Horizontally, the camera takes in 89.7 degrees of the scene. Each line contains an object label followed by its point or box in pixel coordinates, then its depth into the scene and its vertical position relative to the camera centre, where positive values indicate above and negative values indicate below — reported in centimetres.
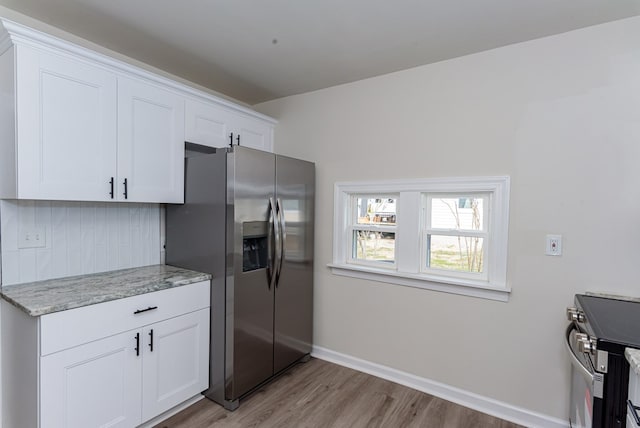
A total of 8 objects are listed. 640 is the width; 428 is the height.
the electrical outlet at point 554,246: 199 -21
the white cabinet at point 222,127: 245 +65
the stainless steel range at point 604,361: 117 -56
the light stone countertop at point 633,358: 104 -48
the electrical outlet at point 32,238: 190 -23
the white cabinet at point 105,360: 155 -88
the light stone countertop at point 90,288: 158 -50
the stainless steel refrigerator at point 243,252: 219 -35
